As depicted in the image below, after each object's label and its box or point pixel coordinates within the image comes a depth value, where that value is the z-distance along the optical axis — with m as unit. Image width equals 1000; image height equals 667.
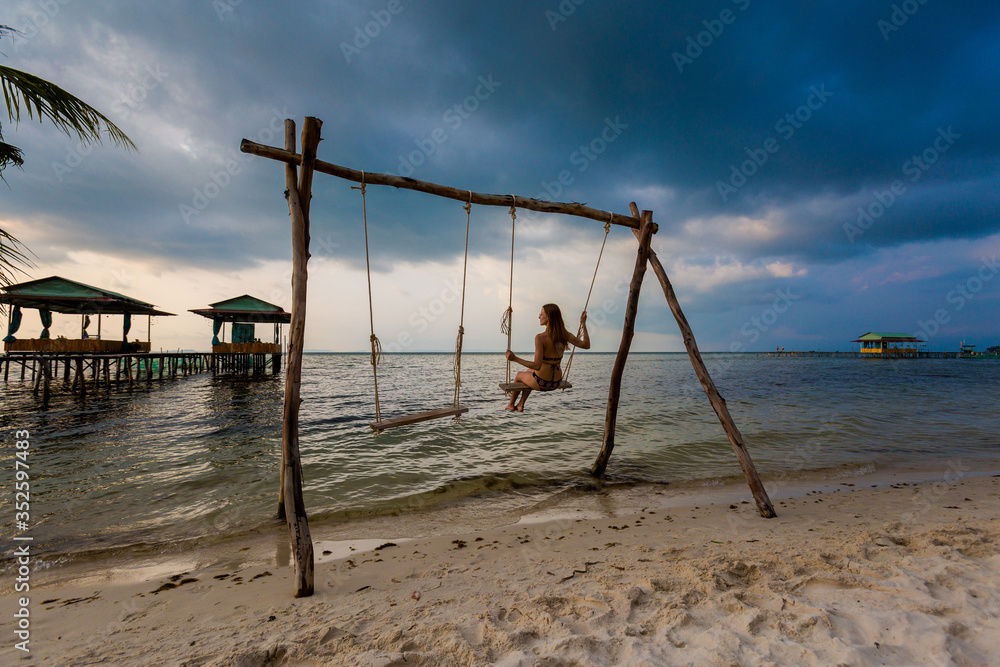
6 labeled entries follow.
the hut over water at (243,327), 25.09
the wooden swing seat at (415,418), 4.21
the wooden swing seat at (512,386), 5.56
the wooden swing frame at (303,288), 3.36
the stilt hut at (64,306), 18.08
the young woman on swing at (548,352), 5.74
